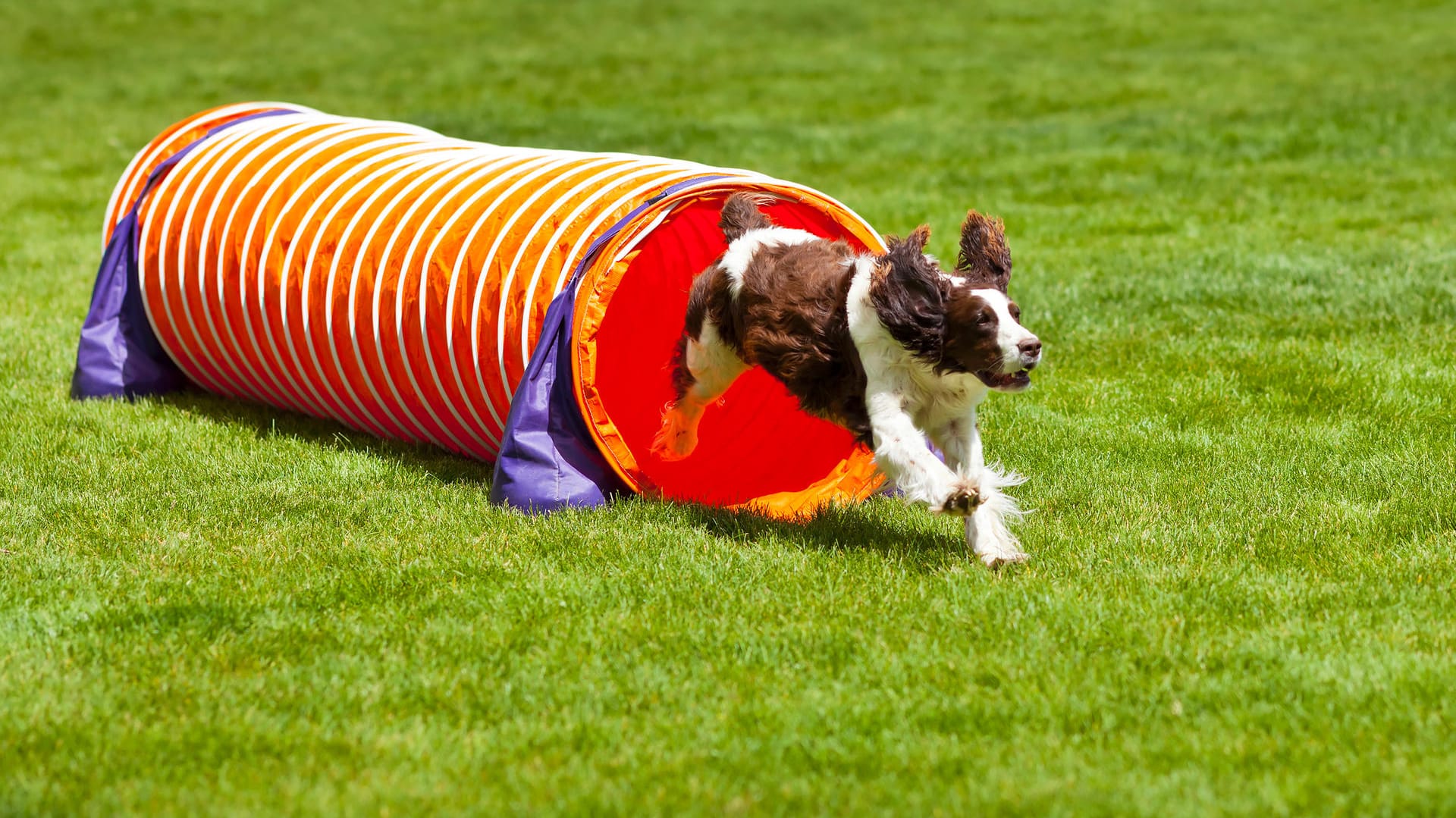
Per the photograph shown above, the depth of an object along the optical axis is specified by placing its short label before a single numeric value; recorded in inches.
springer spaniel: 428.5
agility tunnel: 487.8
